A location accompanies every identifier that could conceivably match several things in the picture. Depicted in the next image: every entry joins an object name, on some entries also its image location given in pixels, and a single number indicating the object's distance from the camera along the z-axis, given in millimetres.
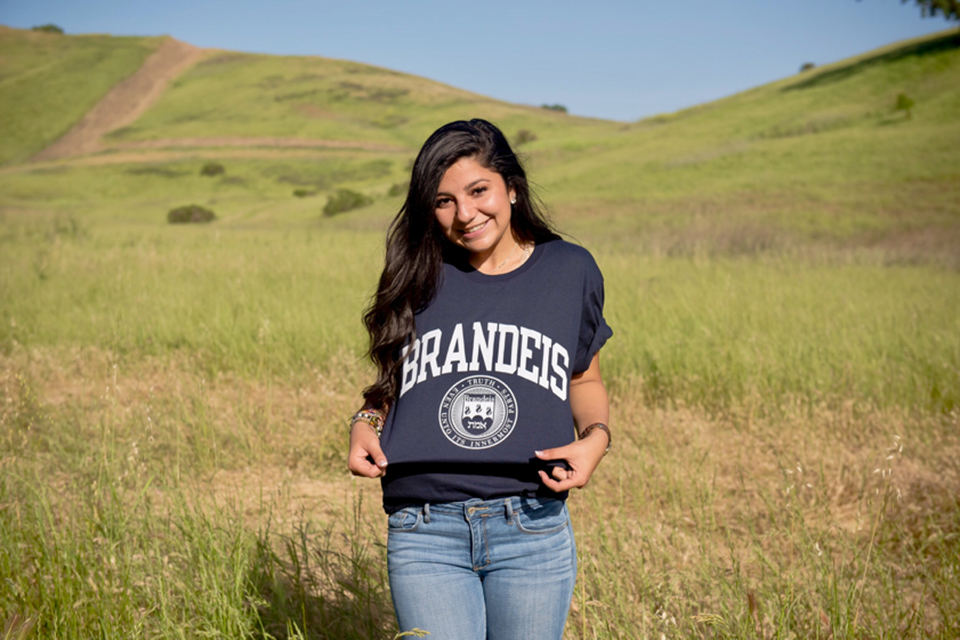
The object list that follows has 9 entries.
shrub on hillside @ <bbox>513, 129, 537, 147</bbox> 51469
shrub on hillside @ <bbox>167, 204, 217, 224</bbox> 30469
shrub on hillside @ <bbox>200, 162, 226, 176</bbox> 47812
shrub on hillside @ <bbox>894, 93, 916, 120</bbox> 29688
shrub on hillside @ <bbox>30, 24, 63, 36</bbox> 99625
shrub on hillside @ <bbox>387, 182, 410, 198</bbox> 31762
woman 1513
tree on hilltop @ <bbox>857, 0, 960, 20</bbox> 35188
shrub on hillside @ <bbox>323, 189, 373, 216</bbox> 28659
